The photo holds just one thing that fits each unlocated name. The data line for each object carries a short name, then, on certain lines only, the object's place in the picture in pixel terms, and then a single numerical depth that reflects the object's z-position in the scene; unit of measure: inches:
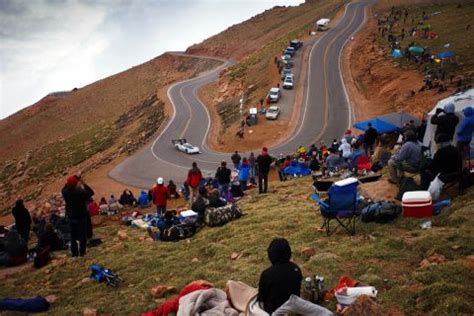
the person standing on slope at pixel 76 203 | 493.7
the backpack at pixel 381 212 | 445.1
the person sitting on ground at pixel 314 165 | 983.1
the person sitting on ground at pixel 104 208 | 896.2
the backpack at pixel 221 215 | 581.6
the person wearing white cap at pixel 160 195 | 698.8
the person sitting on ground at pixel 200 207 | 596.7
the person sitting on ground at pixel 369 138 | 906.1
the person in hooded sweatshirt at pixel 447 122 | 509.0
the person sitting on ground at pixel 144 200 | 937.7
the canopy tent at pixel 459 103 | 686.5
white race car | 1854.1
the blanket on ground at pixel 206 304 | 298.9
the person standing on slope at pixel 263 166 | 736.3
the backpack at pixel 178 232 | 565.0
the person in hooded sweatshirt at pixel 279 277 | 278.5
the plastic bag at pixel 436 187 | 453.4
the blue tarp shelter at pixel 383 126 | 1061.8
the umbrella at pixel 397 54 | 2115.7
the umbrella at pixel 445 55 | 1654.8
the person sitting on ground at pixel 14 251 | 579.8
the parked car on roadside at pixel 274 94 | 2210.9
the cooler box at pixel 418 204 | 434.3
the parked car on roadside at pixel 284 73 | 2511.1
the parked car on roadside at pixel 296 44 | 3065.9
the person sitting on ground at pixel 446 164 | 453.7
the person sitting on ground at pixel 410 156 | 492.7
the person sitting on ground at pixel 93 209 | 854.5
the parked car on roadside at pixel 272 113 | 2025.1
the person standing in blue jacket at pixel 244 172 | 844.2
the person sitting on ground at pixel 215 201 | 617.6
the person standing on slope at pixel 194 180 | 734.5
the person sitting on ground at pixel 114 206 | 909.2
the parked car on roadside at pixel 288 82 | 2396.4
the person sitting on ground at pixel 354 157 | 808.5
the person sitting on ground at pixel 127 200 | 954.7
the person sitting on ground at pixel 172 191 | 981.8
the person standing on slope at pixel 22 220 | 669.3
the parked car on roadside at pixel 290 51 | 2903.5
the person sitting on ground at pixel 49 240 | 592.4
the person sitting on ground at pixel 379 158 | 741.3
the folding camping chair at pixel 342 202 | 417.7
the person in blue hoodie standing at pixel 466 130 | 507.8
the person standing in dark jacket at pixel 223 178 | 745.6
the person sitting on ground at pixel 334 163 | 858.8
